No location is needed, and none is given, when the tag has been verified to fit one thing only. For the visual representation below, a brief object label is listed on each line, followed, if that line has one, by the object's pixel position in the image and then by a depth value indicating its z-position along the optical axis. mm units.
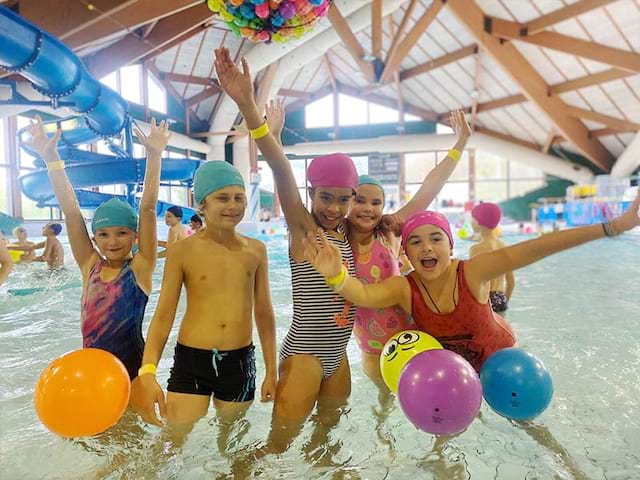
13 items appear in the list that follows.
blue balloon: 1930
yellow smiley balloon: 1911
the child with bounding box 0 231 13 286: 2900
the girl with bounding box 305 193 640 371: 1898
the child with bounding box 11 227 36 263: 7645
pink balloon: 1655
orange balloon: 1659
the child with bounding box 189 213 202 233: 6780
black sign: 20453
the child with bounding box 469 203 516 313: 3988
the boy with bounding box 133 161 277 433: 1945
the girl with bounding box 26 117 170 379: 2170
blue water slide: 4752
